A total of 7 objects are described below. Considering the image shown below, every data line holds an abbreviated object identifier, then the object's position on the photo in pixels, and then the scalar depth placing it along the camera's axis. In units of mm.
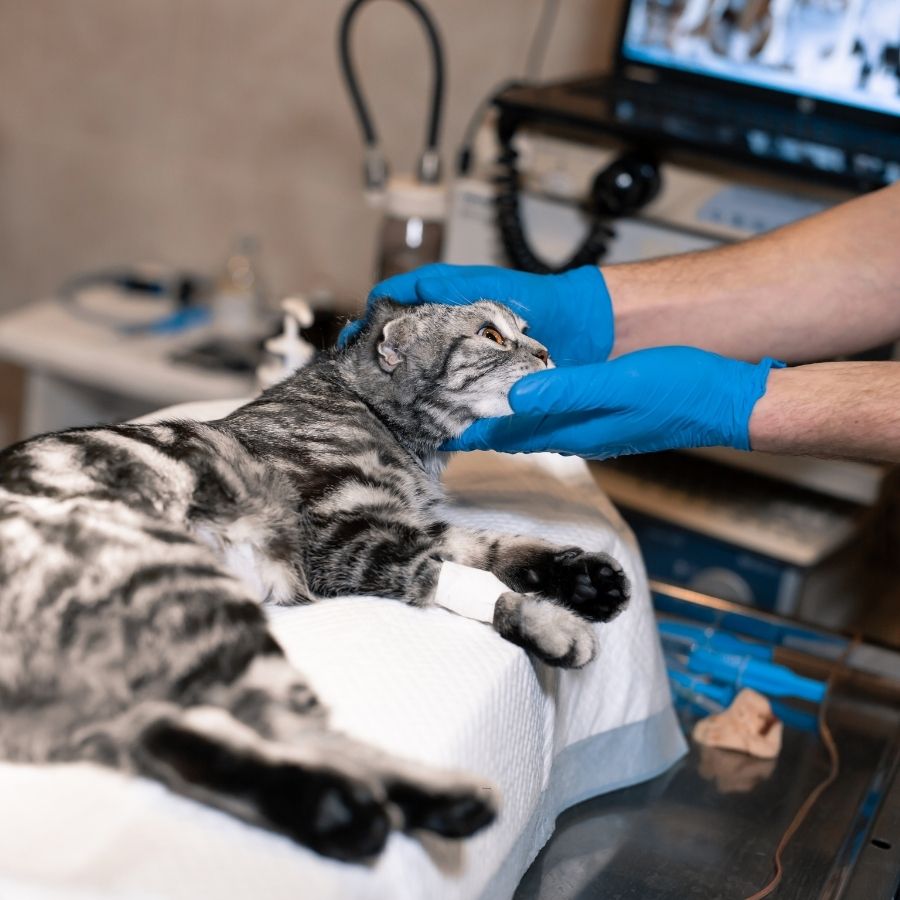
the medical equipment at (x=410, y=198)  1999
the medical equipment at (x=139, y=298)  2490
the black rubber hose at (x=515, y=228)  1802
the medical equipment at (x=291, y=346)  1410
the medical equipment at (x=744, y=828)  979
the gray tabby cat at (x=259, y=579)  729
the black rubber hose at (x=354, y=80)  1960
